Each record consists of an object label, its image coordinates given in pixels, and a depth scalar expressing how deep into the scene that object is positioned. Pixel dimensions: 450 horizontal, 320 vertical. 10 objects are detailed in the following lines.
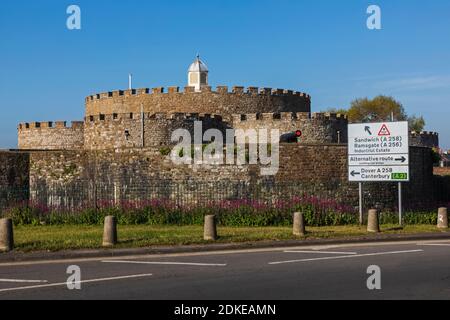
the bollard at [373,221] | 21.16
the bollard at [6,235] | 16.56
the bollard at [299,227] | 19.82
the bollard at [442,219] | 22.19
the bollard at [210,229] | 18.56
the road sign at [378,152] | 22.62
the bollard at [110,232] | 17.36
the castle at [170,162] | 27.02
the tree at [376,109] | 85.38
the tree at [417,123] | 90.00
